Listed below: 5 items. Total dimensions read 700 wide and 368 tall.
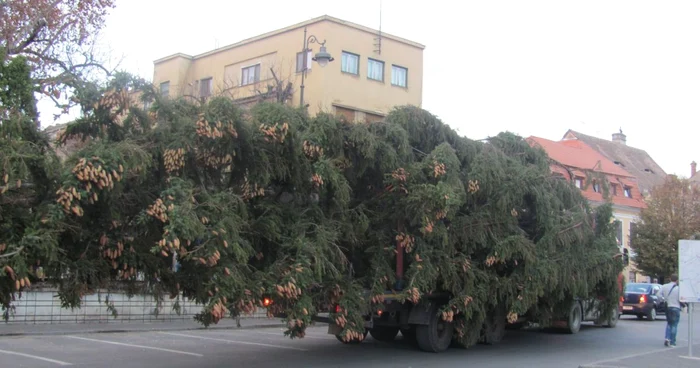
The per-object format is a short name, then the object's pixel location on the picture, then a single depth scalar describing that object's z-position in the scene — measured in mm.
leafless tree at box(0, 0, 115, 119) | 18562
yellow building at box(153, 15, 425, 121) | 31797
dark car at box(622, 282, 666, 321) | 26797
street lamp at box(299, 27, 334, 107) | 17781
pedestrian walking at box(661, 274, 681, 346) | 15477
